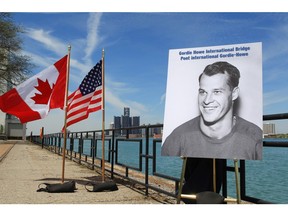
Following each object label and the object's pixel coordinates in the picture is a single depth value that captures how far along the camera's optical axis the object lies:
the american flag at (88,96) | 7.64
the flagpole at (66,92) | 7.66
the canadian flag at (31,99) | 7.32
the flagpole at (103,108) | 7.55
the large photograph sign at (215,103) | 3.89
